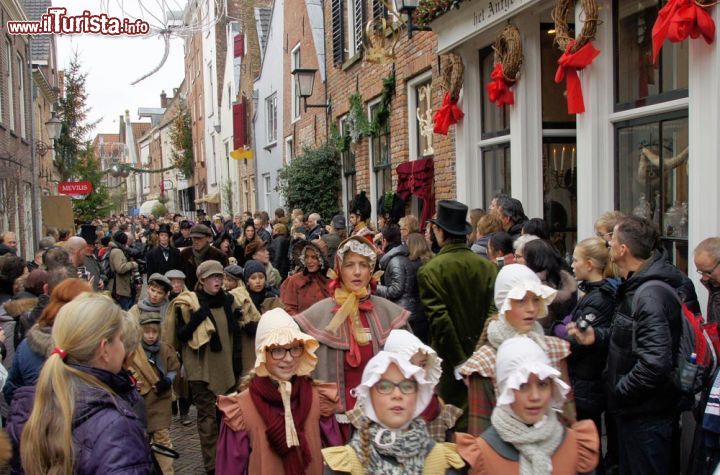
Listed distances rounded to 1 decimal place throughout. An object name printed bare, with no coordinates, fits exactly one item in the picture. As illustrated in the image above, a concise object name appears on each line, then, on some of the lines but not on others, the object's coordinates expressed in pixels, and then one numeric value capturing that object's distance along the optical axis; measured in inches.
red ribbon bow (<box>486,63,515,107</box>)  305.3
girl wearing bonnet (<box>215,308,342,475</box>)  129.3
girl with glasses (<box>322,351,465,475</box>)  103.9
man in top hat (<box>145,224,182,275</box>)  412.8
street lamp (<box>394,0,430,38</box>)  354.6
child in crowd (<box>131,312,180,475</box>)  193.6
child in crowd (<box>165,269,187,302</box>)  259.4
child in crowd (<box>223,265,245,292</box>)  262.7
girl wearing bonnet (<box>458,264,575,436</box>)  136.6
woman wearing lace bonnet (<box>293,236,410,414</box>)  157.9
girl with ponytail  93.7
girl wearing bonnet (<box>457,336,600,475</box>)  104.7
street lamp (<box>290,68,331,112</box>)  585.0
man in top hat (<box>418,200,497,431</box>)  185.8
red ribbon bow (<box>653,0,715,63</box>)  188.4
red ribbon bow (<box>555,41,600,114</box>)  245.9
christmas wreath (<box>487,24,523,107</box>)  297.3
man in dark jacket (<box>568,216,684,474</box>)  145.0
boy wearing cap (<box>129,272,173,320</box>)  229.5
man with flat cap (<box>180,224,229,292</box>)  350.0
